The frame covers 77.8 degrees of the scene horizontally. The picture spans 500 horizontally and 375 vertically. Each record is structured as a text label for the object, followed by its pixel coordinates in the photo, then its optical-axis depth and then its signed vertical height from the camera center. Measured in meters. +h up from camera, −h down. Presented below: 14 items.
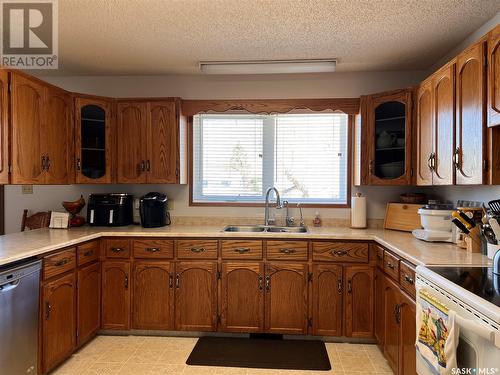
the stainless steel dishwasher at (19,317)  1.72 -0.77
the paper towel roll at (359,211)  2.98 -0.25
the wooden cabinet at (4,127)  2.15 +0.43
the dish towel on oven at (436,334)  1.24 -0.65
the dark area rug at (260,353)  2.31 -1.32
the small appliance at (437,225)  2.24 -0.30
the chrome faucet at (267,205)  3.05 -0.19
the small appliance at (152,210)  2.95 -0.22
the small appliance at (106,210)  2.97 -0.22
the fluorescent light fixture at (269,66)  2.81 +1.11
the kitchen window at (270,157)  3.22 +0.30
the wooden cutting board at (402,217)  2.78 -0.29
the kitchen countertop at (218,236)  1.83 -0.41
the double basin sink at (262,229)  2.97 -0.42
